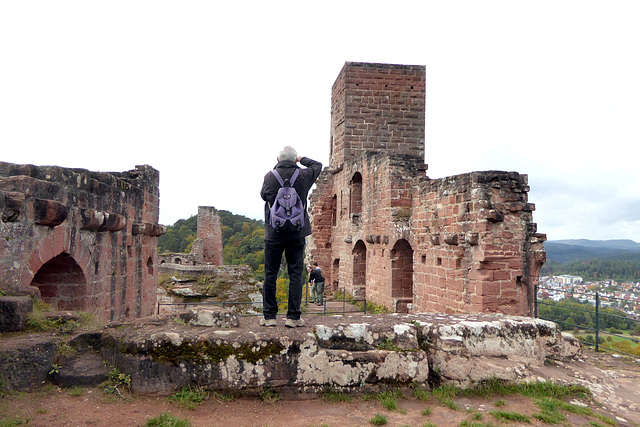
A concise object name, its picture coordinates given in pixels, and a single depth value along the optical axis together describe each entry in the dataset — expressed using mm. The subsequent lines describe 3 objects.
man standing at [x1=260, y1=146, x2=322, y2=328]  3756
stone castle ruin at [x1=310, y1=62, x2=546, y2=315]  7438
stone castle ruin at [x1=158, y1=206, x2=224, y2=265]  26078
